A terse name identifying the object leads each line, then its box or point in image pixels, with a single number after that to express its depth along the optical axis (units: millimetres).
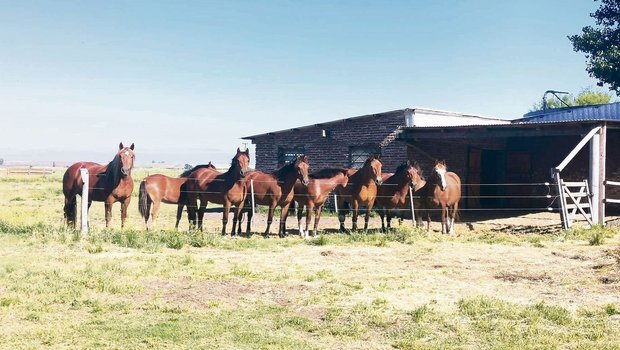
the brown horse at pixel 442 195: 14297
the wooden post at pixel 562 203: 14008
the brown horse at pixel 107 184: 13266
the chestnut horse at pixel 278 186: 13830
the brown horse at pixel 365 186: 14008
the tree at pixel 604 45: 29516
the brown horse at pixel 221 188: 13453
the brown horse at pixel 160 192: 13836
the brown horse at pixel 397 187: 14352
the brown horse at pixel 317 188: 14273
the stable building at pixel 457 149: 18828
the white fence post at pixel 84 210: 12469
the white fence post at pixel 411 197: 14775
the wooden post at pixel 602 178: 14991
